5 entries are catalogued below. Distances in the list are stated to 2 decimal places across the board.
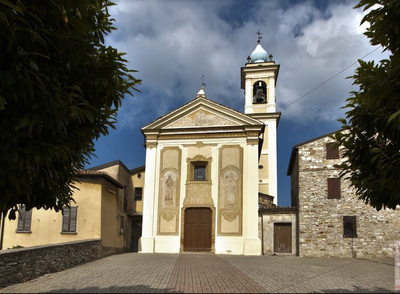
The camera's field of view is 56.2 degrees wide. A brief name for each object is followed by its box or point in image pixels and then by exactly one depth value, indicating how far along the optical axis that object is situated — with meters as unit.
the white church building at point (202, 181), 21.55
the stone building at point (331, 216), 19.81
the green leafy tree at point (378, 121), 4.09
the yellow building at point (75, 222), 17.97
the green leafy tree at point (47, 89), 3.63
